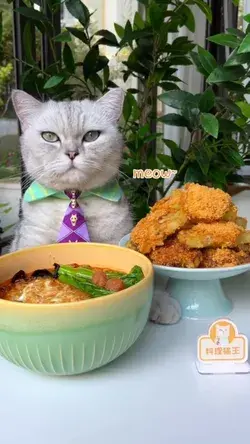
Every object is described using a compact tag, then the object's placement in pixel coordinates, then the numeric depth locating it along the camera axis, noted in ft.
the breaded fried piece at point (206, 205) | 2.22
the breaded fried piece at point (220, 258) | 2.17
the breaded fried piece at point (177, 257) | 2.16
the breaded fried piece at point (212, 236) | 2.19
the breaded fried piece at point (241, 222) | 2.40
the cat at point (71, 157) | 2.55
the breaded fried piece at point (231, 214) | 2.32
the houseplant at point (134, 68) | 3.38
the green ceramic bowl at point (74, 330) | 1.57
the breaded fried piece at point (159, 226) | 2.20
